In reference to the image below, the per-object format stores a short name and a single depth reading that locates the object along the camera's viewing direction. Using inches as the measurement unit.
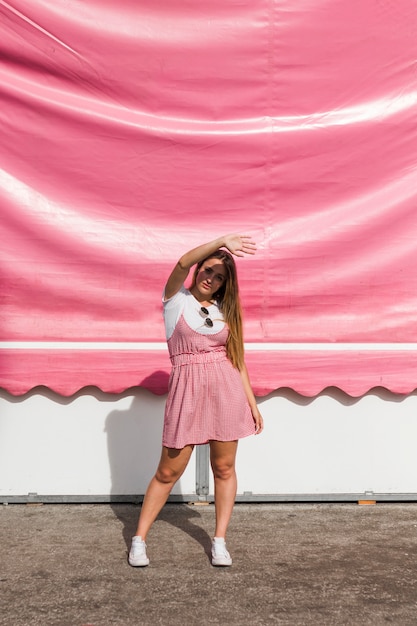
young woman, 133.3
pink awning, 167.2
